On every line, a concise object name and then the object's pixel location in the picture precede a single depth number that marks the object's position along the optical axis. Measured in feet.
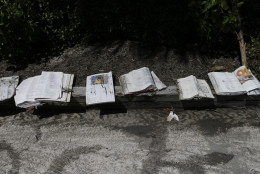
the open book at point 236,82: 9.31
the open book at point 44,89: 9.27
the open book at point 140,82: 9.43
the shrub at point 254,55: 10.62
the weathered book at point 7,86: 9.77
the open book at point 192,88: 9.15
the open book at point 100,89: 9.17
